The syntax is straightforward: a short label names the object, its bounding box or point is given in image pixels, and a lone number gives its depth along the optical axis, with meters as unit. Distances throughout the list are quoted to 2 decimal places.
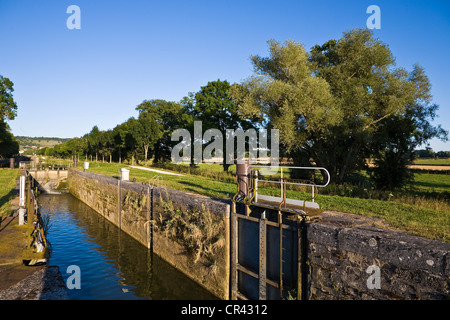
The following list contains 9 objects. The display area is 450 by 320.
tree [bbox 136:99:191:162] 46.22
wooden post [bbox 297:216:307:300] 5.70
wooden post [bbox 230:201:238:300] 7.64
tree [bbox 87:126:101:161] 61.23
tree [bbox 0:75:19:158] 38.56
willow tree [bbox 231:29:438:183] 16.48
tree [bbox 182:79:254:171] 31.17
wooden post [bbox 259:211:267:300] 6.74
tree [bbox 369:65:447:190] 17.03
